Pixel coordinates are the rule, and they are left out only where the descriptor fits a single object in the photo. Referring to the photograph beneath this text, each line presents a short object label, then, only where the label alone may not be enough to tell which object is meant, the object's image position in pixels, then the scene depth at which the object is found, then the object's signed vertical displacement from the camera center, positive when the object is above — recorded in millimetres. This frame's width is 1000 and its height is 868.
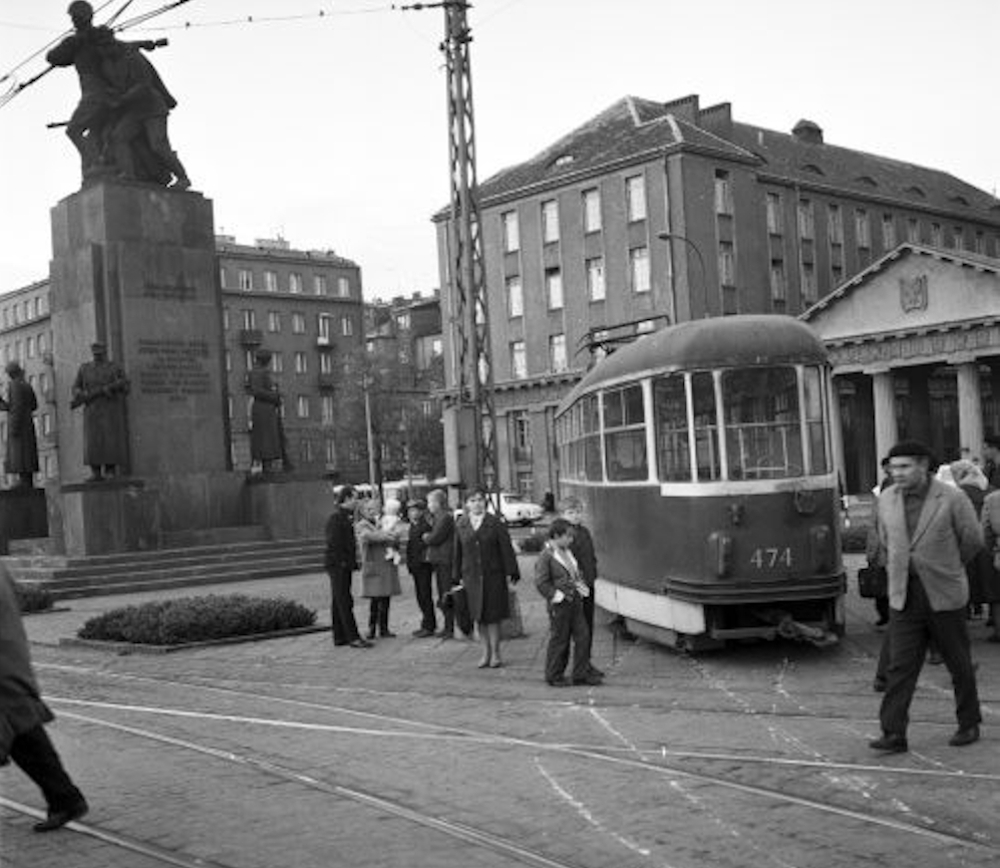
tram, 12602 -162
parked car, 56906 -1297
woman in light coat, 16188 -843
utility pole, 18578 +3298
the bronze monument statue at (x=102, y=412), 25344 +1748
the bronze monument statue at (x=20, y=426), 28922 +1797
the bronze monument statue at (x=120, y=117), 27609 +7765
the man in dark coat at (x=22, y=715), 6551 -965
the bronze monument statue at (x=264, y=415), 28031 +1652
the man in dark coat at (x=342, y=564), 15633 -814
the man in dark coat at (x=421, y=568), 16656 -979
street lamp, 46203 +7448
